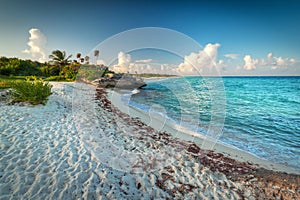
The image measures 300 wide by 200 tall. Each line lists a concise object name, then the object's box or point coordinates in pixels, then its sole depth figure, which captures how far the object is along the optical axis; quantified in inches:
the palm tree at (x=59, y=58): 1232.8
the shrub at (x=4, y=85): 400.5
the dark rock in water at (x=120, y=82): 863.1
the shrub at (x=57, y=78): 935.0
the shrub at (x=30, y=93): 277.8
